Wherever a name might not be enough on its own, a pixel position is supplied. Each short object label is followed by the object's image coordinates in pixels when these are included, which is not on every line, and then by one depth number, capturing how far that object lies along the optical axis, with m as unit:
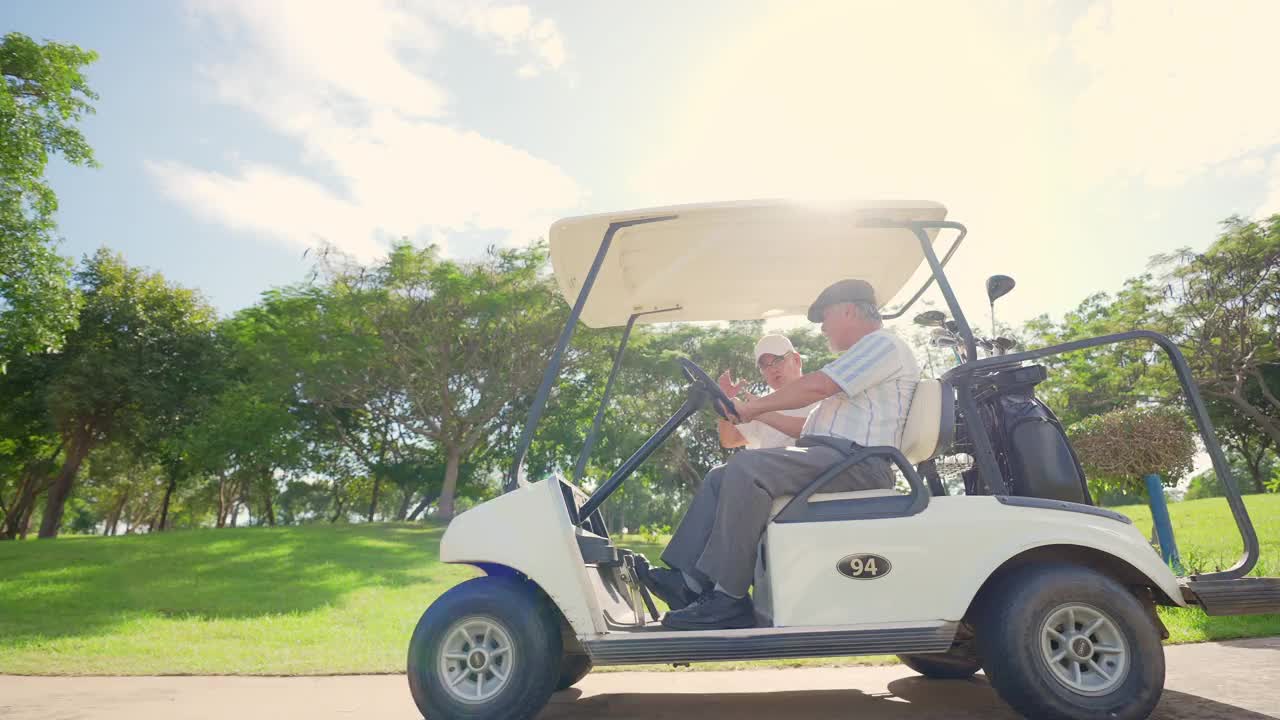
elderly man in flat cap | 3.28
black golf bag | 3.46
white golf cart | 3.12
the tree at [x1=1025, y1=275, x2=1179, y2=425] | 23.80
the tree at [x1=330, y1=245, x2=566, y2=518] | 24.36
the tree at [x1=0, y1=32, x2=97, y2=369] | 15.32
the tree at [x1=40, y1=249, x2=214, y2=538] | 25.02
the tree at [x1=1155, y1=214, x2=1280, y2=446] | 22.47
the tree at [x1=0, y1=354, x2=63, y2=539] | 25.39
